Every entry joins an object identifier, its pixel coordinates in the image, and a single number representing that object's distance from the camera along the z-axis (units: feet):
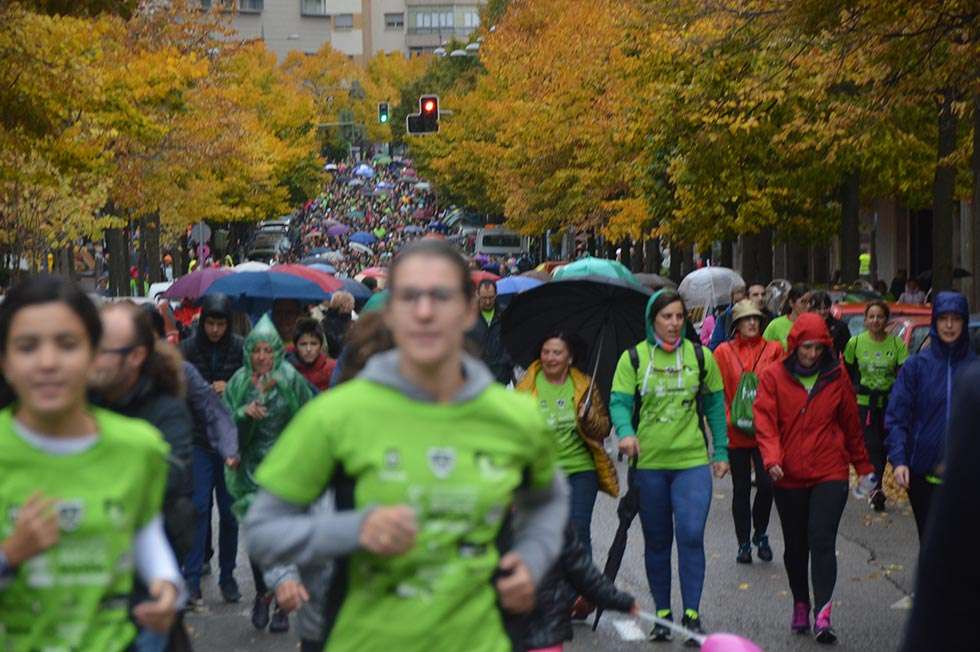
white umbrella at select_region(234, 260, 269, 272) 82.03
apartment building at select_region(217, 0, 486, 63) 560.61
